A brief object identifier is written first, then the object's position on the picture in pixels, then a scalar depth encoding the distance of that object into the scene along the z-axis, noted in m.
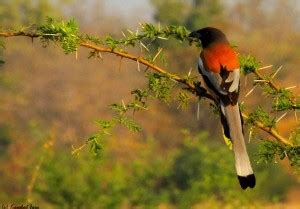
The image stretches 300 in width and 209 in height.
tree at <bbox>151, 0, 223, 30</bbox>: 84.44
